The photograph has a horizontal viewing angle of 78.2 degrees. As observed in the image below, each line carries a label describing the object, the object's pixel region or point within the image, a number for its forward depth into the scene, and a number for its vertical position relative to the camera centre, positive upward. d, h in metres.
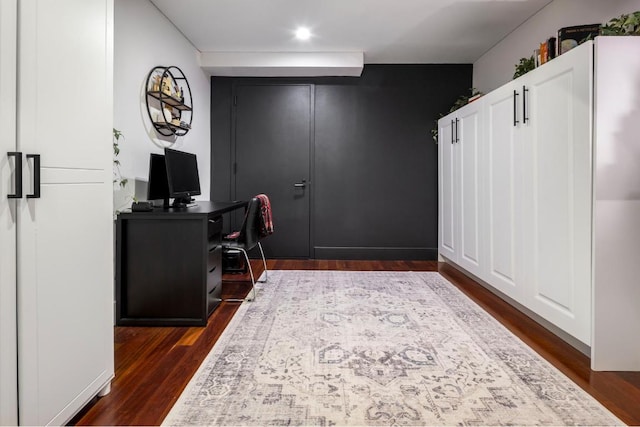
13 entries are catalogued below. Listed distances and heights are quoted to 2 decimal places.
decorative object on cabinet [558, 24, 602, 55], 2.29 +1.06
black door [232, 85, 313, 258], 5.03 +0.75
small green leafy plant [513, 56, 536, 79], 2.81 +1.06
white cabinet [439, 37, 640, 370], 1.93 +0.10
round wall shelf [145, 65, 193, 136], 3.27 +1.00
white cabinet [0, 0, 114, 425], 1.22 +0.00
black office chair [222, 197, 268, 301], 3.25 -0.17
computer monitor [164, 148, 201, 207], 2.96 +0.30
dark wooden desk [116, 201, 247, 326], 2.63 -0.38
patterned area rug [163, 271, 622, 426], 1.58 -0.79
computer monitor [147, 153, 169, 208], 3.02 +0.26
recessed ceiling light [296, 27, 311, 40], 3.88 +1.82
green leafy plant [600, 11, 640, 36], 1.95 +0.96
